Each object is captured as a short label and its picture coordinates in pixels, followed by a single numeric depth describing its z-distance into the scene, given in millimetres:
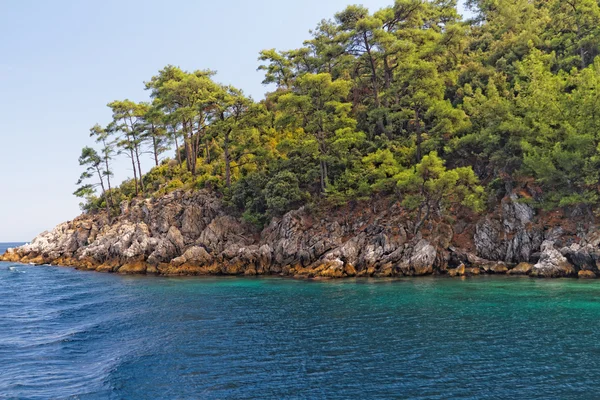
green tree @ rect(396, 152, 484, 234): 43062
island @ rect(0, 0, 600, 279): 41219
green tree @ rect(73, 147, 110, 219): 80125
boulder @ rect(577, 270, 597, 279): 36094
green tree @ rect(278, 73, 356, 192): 52156
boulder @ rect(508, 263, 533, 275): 39625
